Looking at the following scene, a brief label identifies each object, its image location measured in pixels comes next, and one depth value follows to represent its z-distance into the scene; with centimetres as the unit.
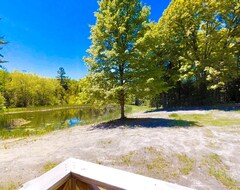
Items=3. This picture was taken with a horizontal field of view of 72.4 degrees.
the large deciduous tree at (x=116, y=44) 1155
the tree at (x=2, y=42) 1813
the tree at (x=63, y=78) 6712
